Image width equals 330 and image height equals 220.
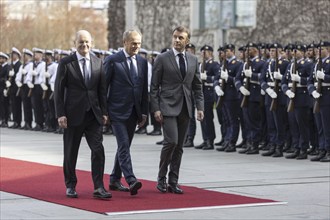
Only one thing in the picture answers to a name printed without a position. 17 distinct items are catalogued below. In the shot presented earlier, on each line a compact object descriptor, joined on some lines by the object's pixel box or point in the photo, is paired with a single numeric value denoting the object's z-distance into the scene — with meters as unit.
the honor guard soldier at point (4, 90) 27.67
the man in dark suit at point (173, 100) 12.69
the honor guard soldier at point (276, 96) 18.66
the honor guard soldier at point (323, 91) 17.41
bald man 12.00
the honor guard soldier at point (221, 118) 20.00
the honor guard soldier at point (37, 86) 25.62
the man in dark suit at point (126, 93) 12.43
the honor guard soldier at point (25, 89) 26.38
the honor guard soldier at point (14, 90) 27.12
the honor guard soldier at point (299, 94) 18.02
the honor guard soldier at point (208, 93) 20.06
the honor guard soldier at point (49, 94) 25.20
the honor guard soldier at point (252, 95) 19.19
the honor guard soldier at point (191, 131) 20.20
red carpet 11.58
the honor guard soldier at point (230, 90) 19.69
